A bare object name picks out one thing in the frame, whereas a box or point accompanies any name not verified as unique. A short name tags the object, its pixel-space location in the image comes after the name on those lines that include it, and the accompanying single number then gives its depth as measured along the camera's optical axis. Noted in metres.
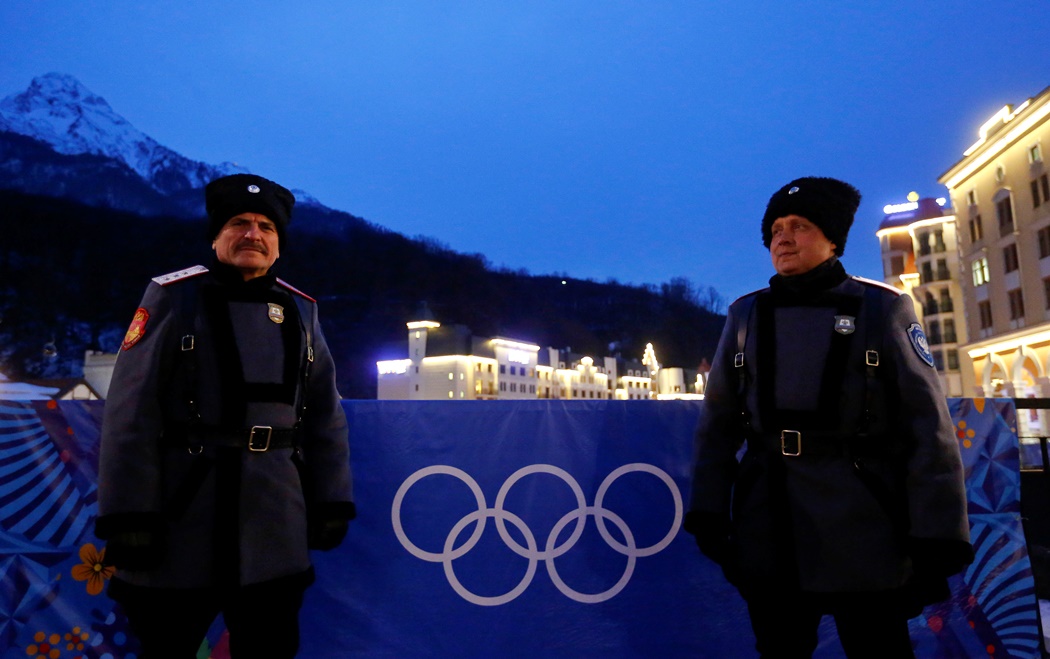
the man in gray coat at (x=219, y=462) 2.75
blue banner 4.00
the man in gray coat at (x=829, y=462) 2.80
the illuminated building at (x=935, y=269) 56.28
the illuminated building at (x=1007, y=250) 32.47
